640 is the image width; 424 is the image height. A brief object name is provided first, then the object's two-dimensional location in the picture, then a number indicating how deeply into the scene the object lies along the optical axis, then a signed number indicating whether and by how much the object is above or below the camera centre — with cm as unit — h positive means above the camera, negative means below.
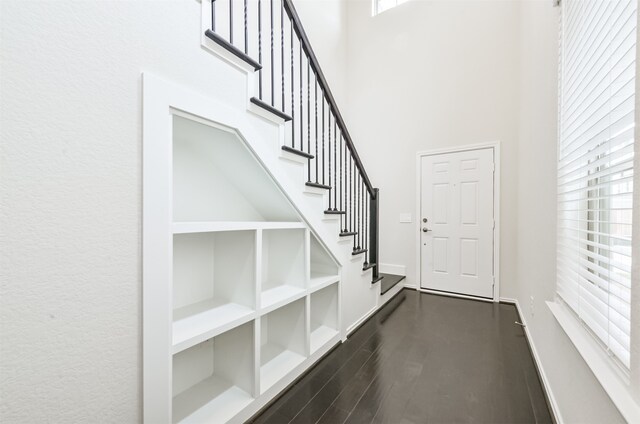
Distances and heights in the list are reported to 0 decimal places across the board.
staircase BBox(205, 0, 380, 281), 193 +110
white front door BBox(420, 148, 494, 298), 328 -16
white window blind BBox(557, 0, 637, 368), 83 +21
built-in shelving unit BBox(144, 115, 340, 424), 104 -47
